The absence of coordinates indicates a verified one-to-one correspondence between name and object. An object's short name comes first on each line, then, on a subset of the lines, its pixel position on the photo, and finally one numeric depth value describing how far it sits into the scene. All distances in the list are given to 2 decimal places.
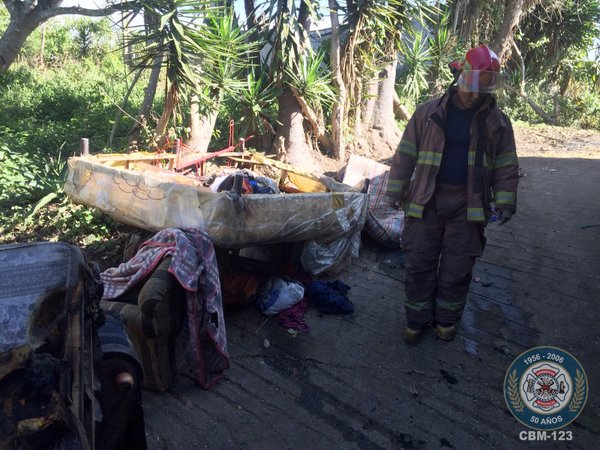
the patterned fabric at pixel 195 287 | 2.68
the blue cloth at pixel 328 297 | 3.58
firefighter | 2.84
